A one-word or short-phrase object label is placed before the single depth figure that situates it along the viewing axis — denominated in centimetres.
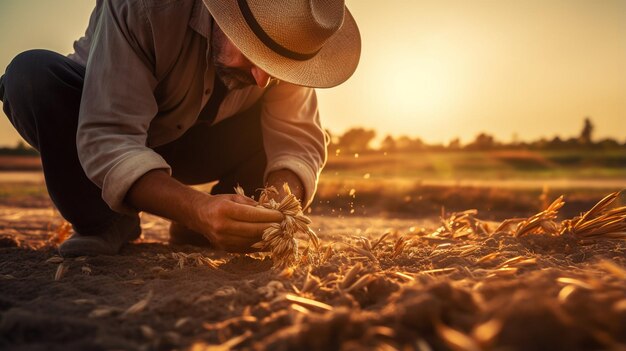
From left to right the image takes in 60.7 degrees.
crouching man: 219
